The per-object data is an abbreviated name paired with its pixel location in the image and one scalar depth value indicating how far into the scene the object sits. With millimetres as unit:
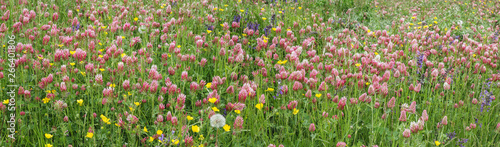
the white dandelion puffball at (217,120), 2072
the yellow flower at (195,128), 2165
